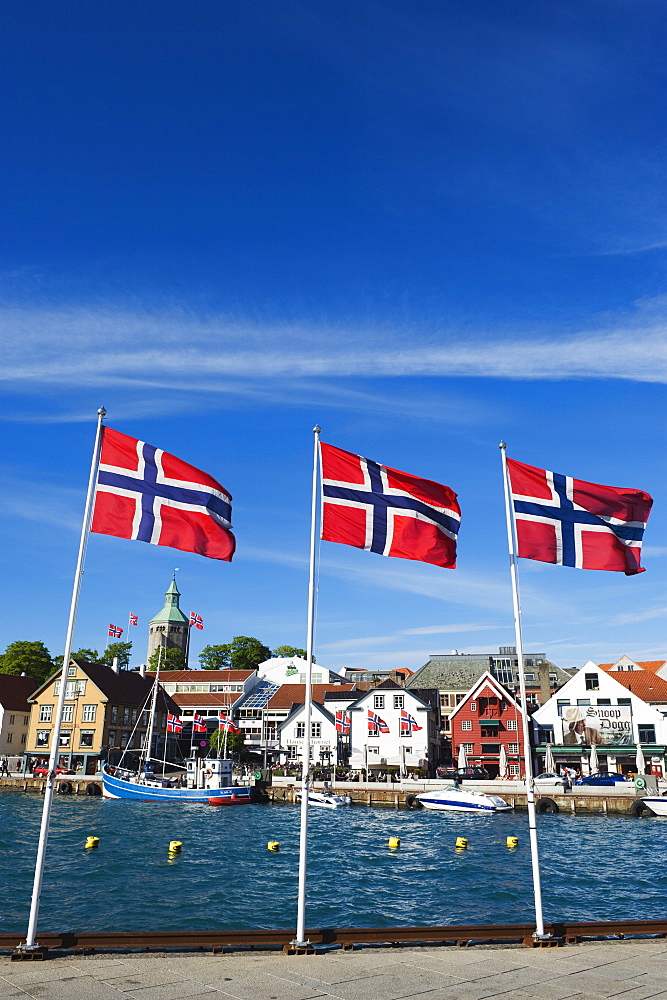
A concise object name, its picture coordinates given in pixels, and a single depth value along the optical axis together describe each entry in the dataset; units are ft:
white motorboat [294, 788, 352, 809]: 252.21
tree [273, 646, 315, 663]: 540.35
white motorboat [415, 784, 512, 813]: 233.14
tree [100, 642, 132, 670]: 555.69
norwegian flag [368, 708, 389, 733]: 309.92
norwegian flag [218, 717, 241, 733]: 285.23
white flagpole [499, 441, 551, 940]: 48.40
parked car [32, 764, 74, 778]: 300.55
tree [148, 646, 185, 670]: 553.15
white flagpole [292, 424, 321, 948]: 45.75
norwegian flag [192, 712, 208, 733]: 266.57
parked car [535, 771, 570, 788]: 253.85
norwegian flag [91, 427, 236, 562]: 54.95
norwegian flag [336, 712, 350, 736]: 315.99
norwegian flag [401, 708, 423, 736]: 327.67
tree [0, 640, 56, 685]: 398.01
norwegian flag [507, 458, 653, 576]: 60.95
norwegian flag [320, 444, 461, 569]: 58.49
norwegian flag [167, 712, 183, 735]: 279.90
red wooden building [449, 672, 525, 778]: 318.24
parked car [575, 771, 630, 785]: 261.61
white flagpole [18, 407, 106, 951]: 43.68
